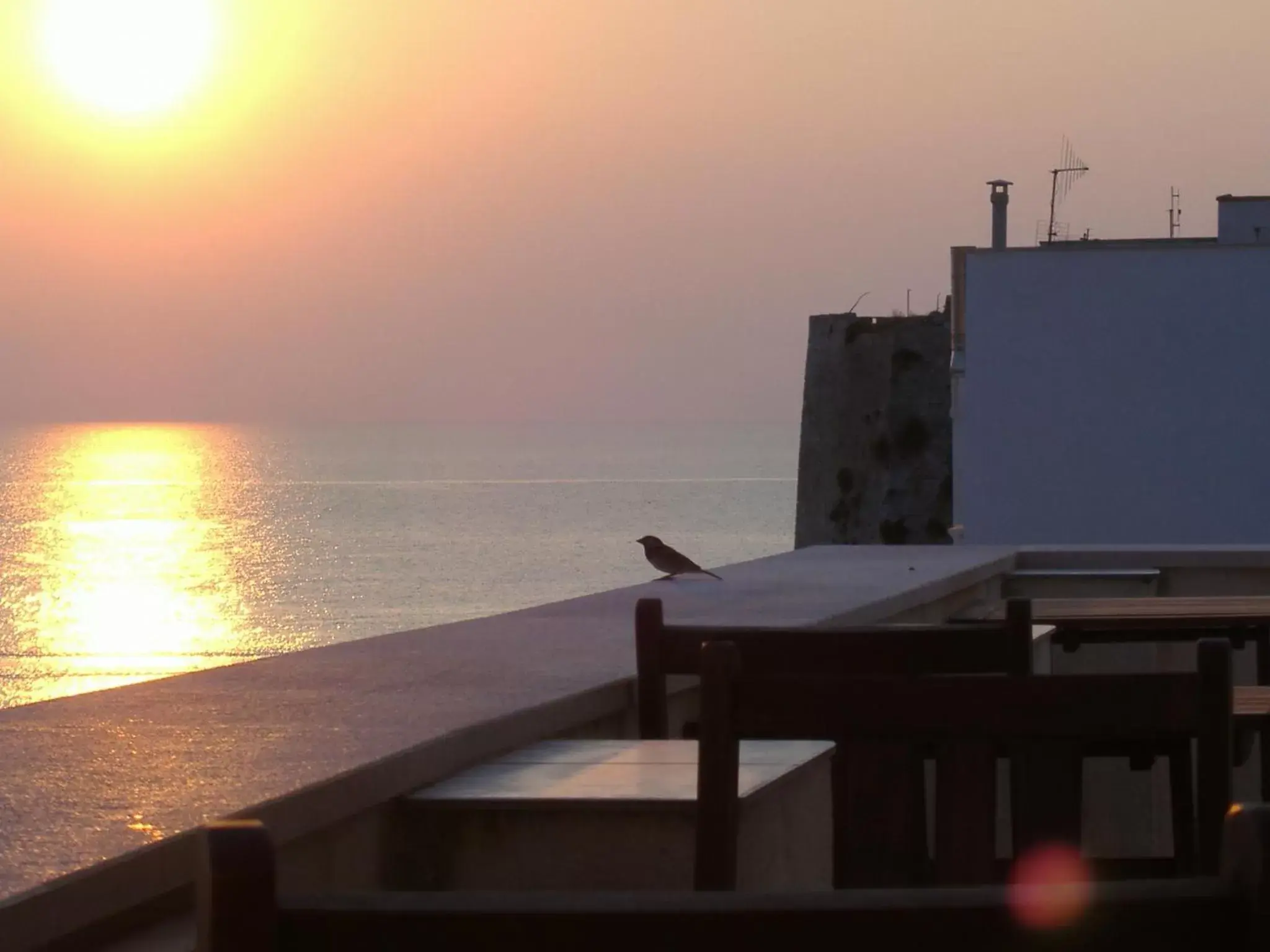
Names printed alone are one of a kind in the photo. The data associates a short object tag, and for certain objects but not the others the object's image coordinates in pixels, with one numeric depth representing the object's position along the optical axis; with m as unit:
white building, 62.28
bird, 18.37
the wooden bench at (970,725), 5.50
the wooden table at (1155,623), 12.95
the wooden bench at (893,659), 7.02
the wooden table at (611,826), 6.65
